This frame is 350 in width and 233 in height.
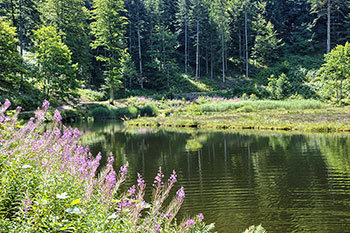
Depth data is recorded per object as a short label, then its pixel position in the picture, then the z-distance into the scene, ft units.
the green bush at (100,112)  107.11
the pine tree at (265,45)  168.55
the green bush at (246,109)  99.91
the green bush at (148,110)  113.04
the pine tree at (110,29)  121.90
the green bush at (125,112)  110.52
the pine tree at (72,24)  119.65
